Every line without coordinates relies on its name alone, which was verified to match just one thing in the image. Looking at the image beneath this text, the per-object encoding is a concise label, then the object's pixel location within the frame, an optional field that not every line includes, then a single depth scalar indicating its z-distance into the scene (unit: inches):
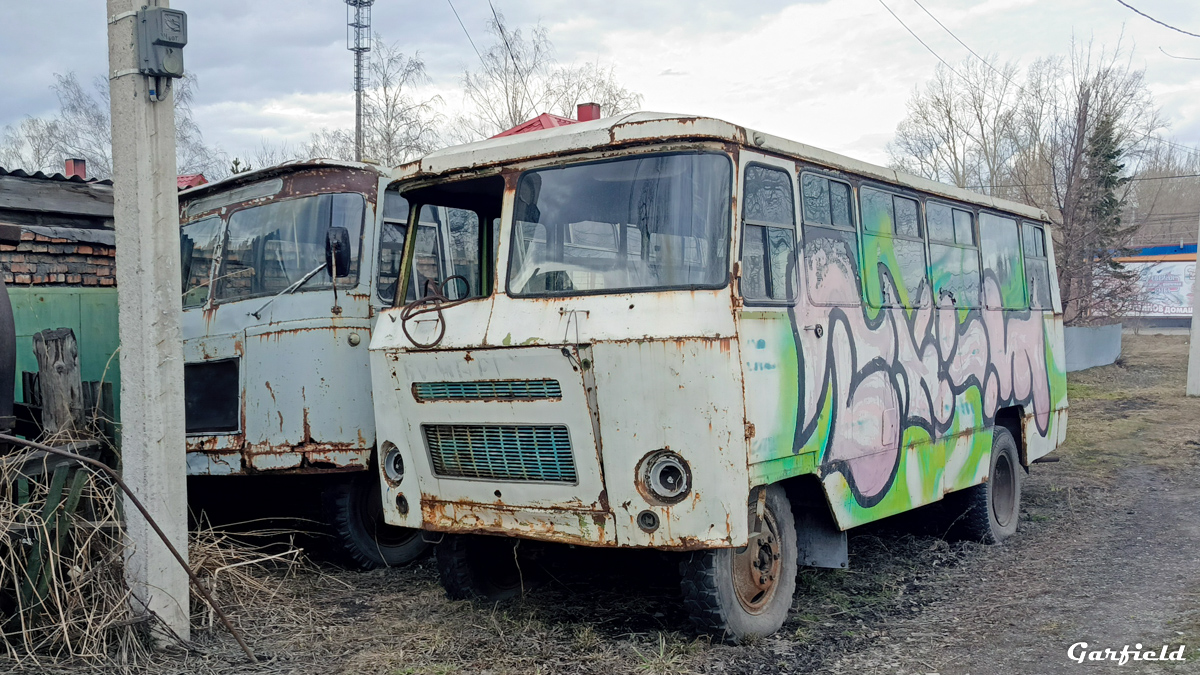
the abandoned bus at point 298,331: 249.0
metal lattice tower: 1151.3
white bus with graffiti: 176.6
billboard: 1742.1
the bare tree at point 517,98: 1040.2
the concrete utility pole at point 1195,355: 674.2
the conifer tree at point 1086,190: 934.4
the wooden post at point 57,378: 211.5
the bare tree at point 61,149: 1331.2
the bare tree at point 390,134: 1117.7
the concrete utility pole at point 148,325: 189.3
